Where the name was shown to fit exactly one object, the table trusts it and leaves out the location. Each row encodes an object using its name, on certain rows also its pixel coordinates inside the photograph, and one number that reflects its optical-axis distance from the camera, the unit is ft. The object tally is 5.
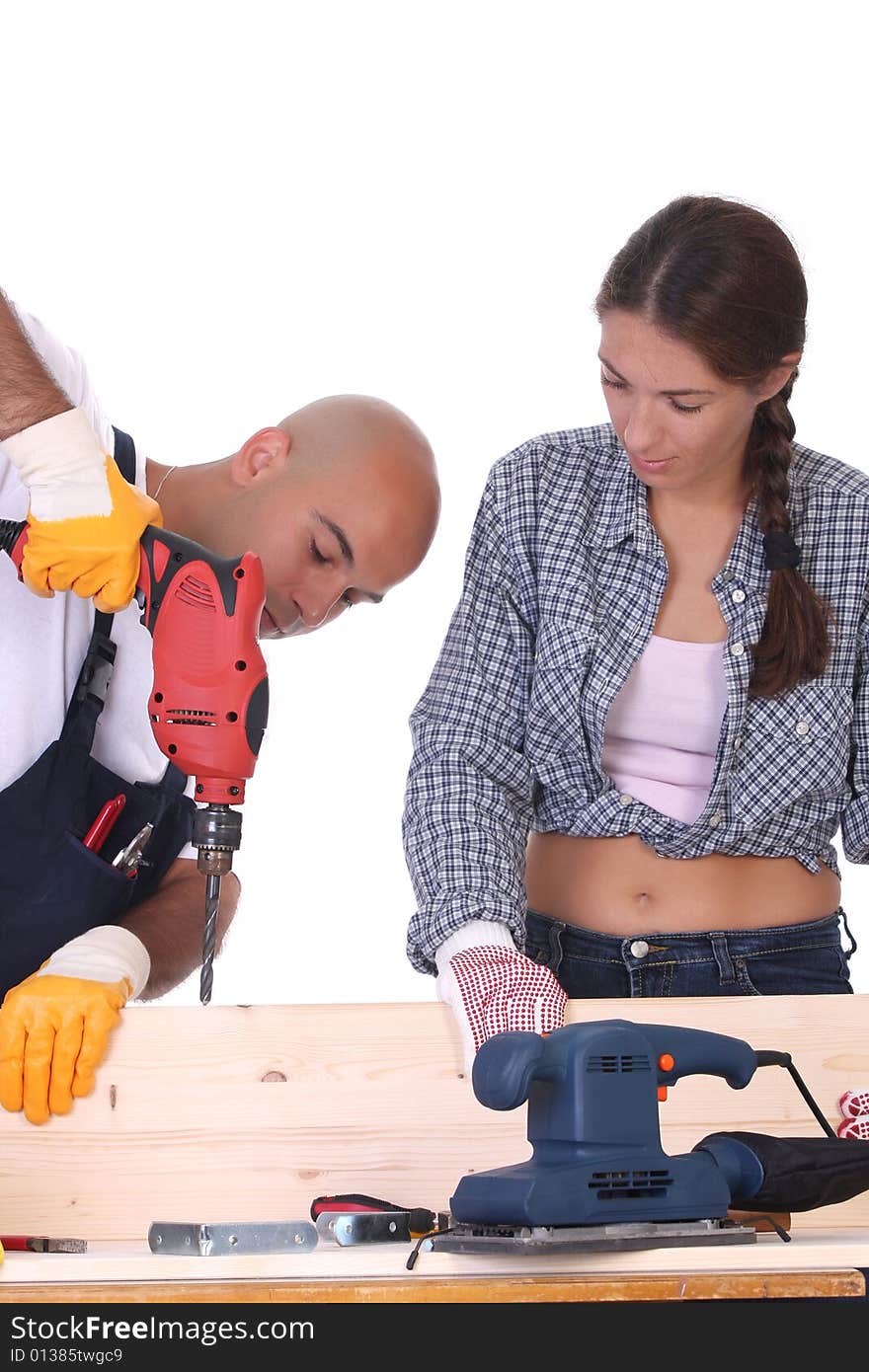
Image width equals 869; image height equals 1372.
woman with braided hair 7.88
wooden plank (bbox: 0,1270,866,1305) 6.10
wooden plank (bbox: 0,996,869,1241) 7.38
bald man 7.45
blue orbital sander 6.41
